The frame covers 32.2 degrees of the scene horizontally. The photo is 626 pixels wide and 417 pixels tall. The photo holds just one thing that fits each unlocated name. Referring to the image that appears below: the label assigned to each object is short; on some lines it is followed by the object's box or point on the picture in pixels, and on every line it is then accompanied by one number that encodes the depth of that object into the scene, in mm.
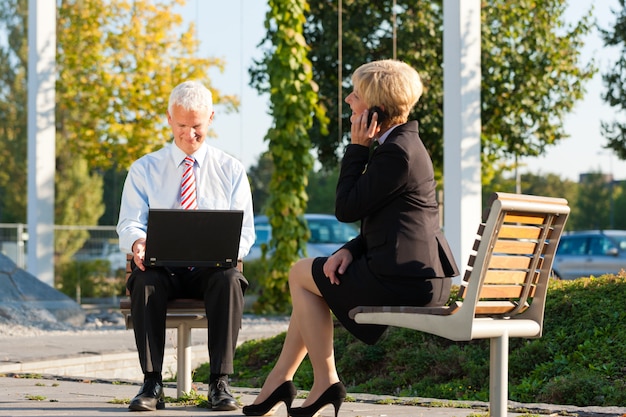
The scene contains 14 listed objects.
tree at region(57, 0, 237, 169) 22234
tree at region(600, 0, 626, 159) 22234
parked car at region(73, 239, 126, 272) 19000
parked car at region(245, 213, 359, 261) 20406
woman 4332
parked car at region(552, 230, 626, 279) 24297
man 4984
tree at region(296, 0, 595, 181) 21266
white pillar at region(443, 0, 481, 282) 11266
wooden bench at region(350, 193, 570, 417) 4055
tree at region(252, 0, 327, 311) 14109
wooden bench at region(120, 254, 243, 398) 5137
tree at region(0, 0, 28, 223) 36531
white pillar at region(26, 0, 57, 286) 14281
